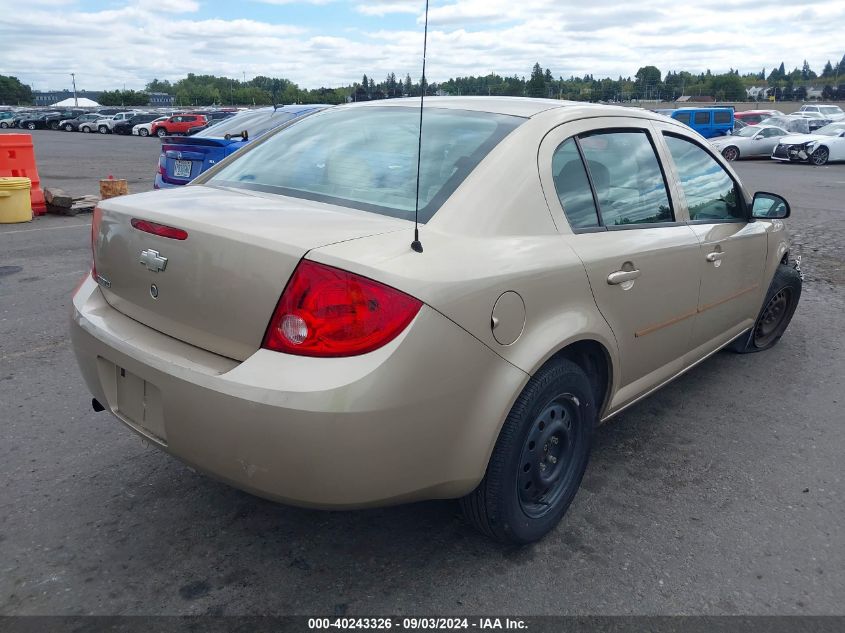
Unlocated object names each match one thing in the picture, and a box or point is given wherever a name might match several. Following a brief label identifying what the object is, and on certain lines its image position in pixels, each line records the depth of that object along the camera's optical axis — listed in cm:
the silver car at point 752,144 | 2567
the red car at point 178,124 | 4184
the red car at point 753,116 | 3284
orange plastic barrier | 1043
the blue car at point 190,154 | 820
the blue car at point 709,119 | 2877
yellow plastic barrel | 947
